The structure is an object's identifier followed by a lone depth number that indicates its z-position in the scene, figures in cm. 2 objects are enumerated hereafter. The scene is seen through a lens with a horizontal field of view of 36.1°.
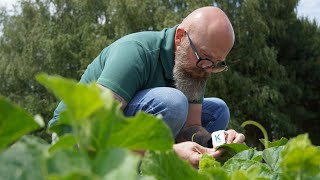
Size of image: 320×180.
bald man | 150
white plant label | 130
